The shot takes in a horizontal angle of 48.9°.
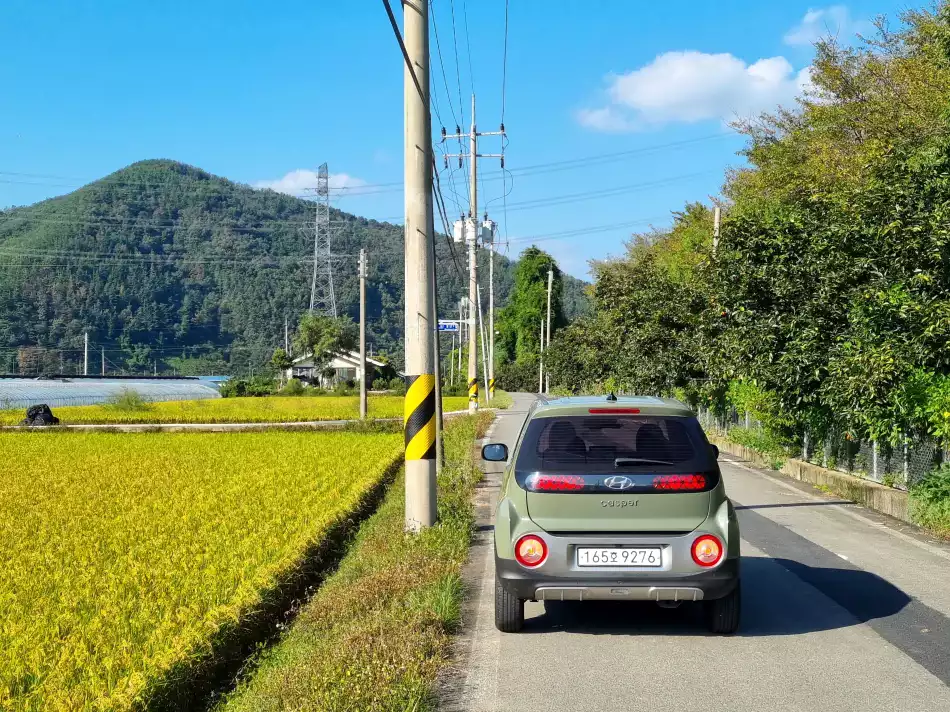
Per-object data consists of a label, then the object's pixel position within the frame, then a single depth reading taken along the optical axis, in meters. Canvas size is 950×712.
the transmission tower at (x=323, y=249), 100.50
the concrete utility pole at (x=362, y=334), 47.47
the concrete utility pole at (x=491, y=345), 64.32
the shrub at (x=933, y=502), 11.89
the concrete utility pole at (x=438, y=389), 11.81
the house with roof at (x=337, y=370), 111.56
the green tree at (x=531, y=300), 108.94
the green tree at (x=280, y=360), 113.69
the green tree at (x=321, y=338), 108.31
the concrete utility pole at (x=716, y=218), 29.05
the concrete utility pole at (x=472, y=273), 42.12
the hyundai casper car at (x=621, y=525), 6.79
